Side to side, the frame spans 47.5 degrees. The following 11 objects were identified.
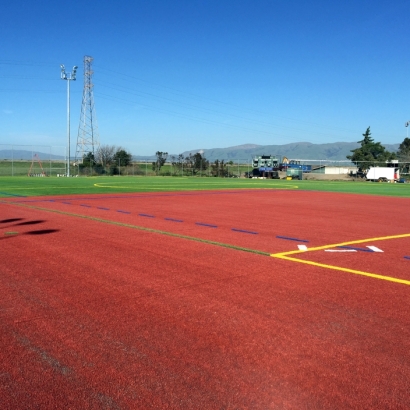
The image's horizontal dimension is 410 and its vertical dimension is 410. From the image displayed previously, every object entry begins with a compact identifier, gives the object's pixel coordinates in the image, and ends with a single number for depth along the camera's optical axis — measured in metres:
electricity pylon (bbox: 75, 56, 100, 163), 74.56
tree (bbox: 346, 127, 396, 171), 98.38
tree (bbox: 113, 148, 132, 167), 69.25
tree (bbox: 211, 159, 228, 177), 70.00
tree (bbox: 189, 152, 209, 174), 70.62
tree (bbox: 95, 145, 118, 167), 71.07
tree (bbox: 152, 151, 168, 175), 70.69
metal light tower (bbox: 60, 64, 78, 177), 61.16
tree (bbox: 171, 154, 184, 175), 70.25
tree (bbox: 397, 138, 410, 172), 72.94
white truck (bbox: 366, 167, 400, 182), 60.50
